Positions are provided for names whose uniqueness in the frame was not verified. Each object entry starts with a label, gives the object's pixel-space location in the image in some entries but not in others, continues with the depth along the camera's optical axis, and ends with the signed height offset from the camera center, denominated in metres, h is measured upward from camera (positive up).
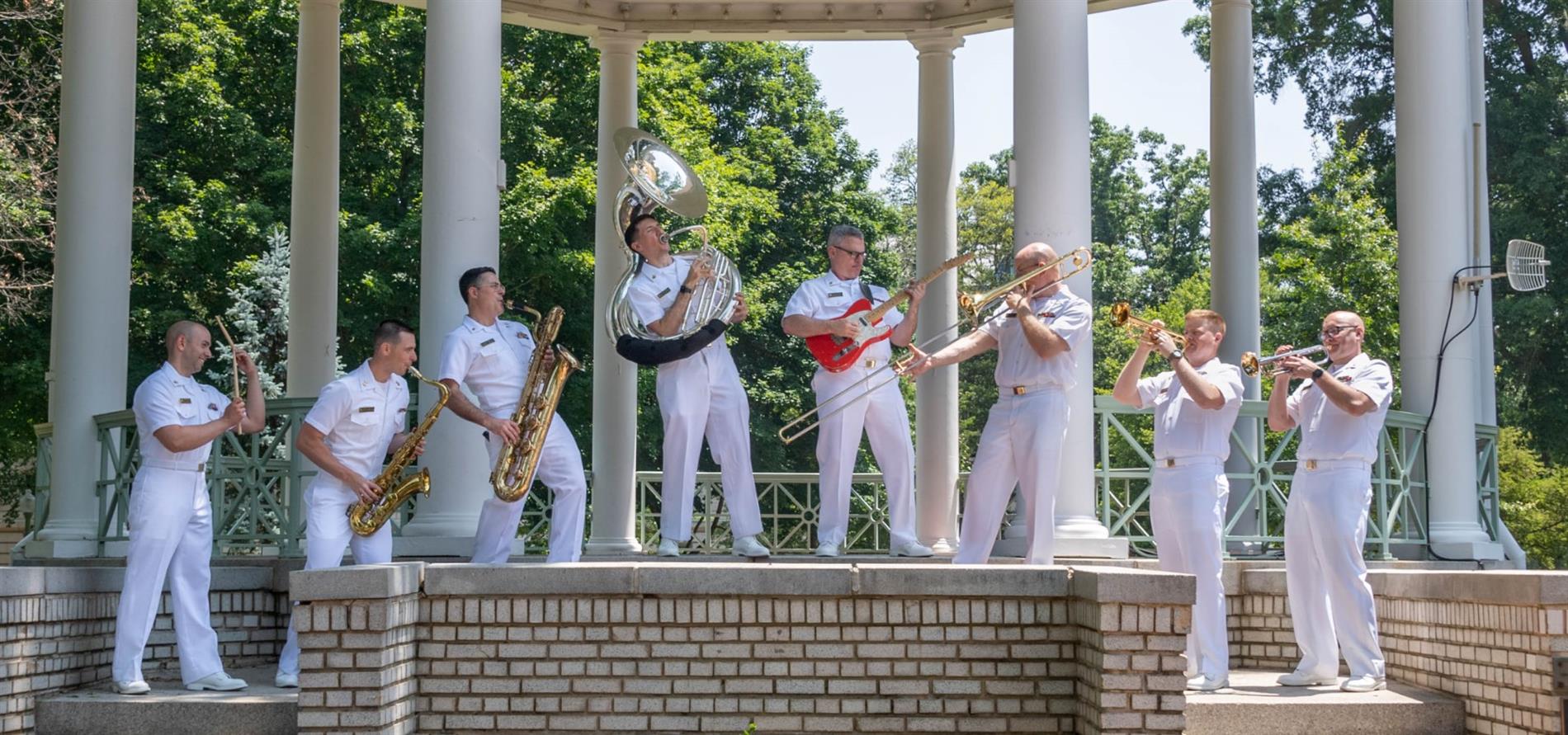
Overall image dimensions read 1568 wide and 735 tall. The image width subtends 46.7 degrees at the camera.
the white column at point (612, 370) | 17.09 +0.79
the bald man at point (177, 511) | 9.83 -0.31
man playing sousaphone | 11.55 +0.32
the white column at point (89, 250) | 12.80 +1.47
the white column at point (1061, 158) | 11.23 +1.86
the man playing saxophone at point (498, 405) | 10.63 +0.28
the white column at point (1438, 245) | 12.32 +1.42
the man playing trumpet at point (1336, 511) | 9.92 -0.33
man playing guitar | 12.05 +0.25
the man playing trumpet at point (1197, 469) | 9.94 -0.09
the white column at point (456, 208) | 11.26 +1.55
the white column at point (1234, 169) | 15.77 +2.48
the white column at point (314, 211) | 16.31 +2.19
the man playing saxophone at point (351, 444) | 10.03 +0.05
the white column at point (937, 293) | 16.31 +1.45
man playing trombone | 10.47 +0.21
